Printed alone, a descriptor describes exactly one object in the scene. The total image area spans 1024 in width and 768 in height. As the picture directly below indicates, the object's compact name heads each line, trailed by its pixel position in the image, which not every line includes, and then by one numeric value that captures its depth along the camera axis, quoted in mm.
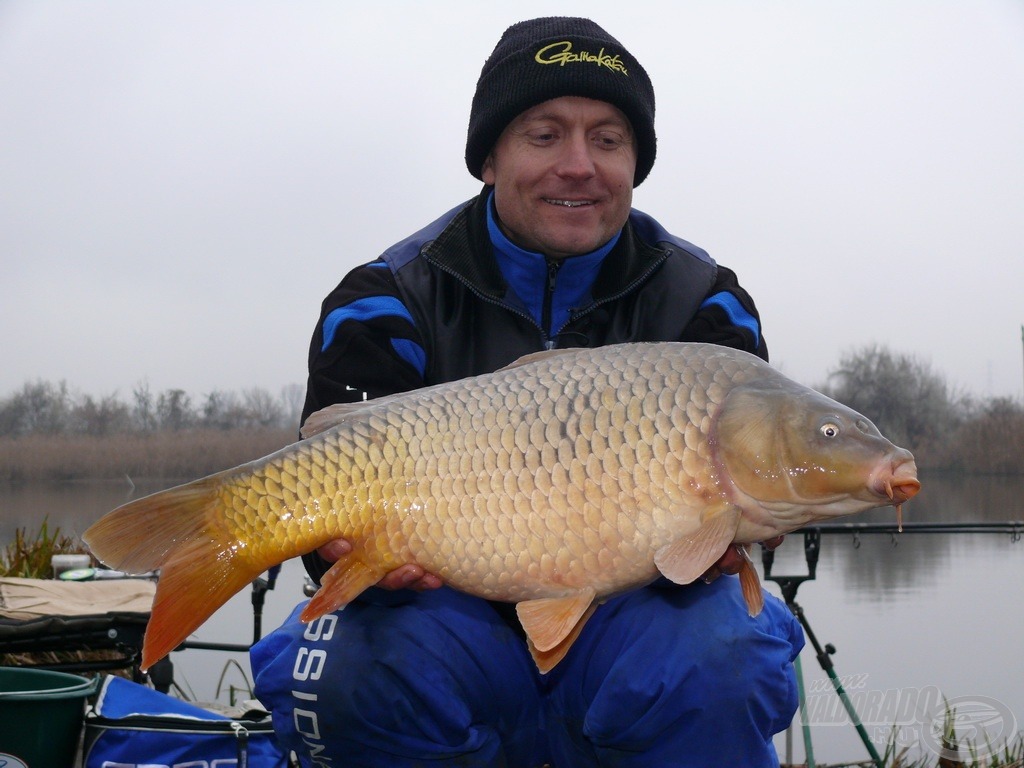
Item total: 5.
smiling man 1260
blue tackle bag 1727
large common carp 1163
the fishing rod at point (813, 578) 2209
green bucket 1634
